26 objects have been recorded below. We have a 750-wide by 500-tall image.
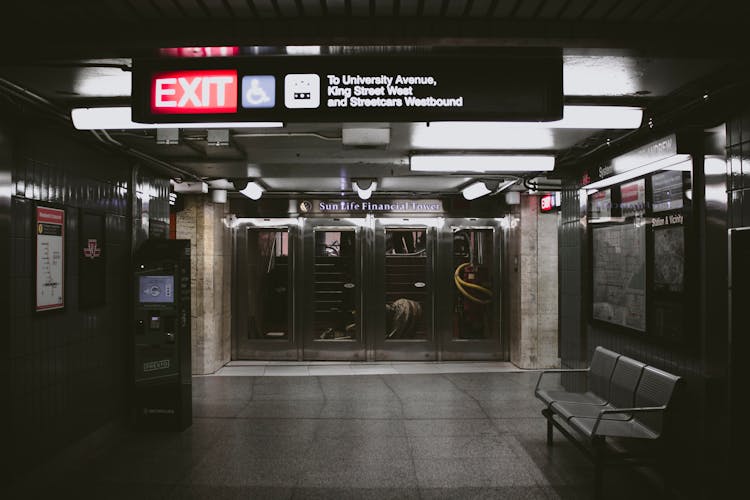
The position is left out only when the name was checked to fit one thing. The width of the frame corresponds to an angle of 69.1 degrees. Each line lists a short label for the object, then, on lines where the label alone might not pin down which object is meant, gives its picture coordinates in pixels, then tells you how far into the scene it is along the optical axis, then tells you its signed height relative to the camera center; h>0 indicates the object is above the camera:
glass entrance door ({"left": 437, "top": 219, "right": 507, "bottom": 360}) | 9.62 -0.65
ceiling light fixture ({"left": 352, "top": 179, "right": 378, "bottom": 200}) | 7.48 +0.99
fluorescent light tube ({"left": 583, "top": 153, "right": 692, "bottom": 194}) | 3.88 +0.68
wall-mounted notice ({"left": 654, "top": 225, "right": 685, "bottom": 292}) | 3.96 -0.04
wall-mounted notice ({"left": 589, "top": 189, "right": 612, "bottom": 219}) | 5.20 +0.49
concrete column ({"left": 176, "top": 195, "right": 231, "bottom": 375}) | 8.52 -0.26
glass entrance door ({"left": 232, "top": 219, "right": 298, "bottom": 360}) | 9.62 -0.63
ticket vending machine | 5.61 -0.88
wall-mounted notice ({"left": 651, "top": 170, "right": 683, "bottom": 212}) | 3.98 +0.48
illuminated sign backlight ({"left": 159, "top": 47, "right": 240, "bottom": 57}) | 3.06 +1.17
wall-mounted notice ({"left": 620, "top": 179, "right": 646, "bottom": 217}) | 4.54 +0.48
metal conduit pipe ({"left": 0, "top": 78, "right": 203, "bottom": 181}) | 3.70 +1.08
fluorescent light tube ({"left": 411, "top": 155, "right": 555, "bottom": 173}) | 5.53 +0.95
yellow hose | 9.68 -0.58
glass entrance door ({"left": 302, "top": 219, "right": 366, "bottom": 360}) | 9.60 -0.59
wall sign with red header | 4.22 +0.00
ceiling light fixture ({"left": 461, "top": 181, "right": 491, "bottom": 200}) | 7.62 +0.96
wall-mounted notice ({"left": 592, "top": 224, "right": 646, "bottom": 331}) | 4.55 -0.19
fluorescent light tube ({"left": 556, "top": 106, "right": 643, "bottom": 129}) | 3.90 +0.99
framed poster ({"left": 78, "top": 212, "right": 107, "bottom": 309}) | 4.91 -0.03
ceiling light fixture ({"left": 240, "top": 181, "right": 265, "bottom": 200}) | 7.76 +0.99
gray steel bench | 3.89 -1.30
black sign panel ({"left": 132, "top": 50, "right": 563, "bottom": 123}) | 2.98 +0.91
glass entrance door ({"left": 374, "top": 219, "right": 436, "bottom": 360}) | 9.59 -0.66
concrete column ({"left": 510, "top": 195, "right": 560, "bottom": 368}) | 8.99 -0.56
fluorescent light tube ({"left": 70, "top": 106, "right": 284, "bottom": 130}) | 3.79 +1.00
